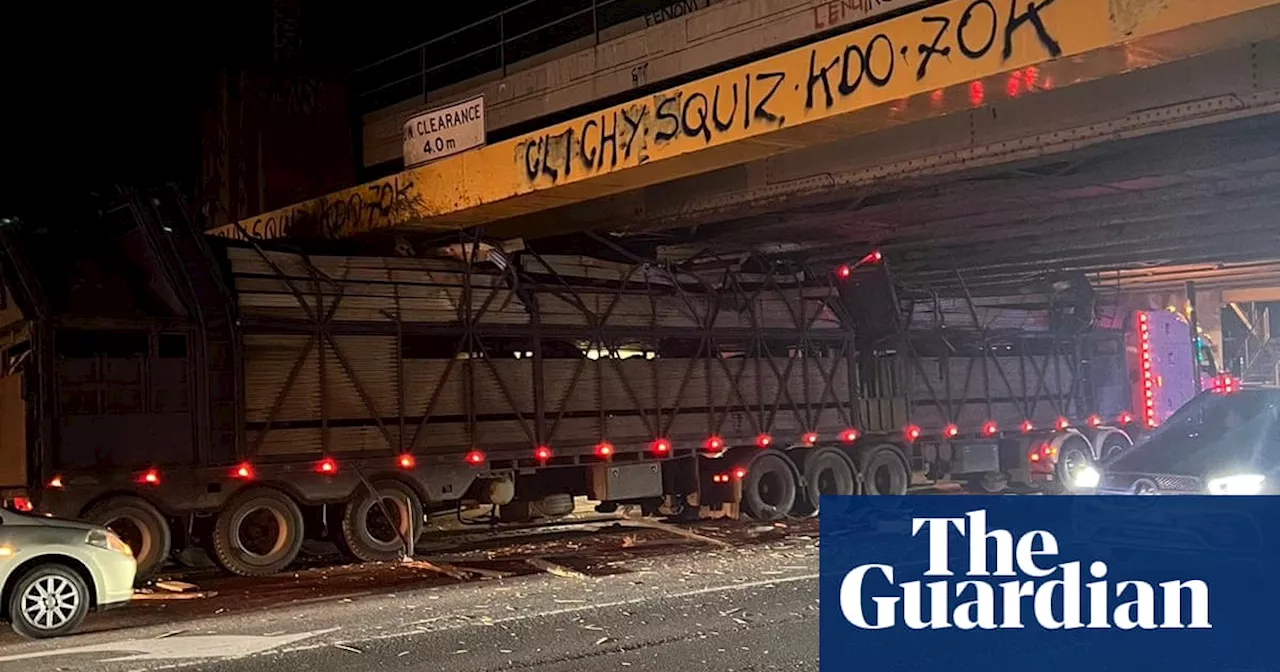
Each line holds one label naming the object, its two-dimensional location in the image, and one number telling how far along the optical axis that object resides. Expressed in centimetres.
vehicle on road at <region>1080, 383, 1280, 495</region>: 1031
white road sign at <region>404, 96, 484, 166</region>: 1398
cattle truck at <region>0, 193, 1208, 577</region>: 1166
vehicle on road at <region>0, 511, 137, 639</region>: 905
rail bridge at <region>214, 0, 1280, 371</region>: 927
